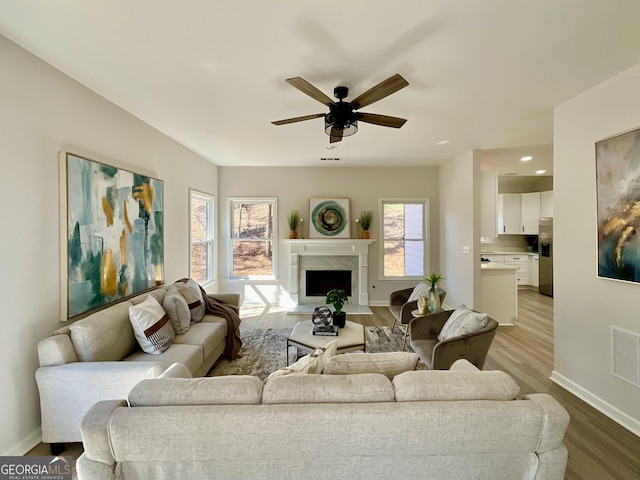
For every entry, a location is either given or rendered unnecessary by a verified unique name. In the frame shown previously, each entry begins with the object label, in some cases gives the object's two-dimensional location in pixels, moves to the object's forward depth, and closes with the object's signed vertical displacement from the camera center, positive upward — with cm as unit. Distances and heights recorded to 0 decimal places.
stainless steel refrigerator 642 -39
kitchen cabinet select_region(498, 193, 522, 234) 721 +65
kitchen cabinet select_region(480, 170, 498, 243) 441 +53
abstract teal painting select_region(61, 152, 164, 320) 227 +8
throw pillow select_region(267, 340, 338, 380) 153 -68
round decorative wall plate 563 +43
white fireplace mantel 551 -22
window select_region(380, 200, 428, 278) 577 +2
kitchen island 440 -79
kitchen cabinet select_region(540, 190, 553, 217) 673 +82
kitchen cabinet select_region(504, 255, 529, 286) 716 -60
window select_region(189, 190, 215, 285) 476 +8
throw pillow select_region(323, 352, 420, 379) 155 -67
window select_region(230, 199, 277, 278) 571 +4
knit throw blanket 329 -92
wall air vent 213 -89
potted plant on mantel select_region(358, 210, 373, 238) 557 +35
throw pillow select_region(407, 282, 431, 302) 365 -66
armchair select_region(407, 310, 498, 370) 230 -89
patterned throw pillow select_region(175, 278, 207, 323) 320 -65
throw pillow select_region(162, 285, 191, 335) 282 -68
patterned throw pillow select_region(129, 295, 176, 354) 236 -71
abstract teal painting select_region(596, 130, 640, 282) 210 +25
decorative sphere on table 311 -82
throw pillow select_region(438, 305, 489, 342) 242 -72
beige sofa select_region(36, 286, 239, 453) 185 -85
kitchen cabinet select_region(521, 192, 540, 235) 698 +65
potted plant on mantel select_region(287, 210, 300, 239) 550 +32
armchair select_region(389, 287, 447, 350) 362 -88
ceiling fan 196 +102
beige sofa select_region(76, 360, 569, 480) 116 -80
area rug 309 -134
